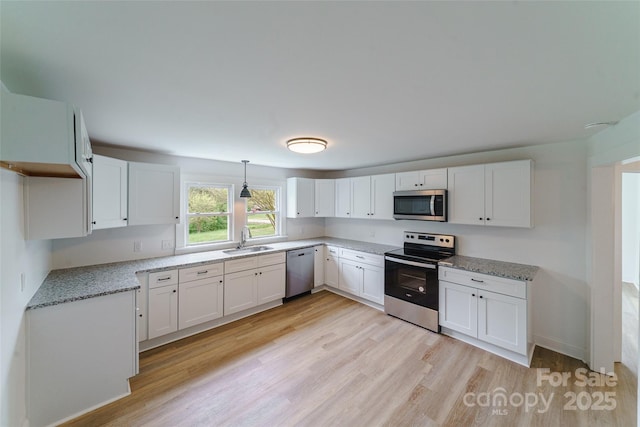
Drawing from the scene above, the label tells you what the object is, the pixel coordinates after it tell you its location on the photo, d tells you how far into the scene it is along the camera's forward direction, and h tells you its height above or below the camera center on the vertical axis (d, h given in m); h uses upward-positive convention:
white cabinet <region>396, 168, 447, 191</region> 3.21 +0.48
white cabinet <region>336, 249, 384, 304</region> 3.63 -0.99
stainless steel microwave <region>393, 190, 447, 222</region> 3.14 +0.12
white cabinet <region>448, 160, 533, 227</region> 2.62 +0.23
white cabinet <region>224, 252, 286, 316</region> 3.24 -1.00
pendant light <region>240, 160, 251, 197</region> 3.68 +0.33
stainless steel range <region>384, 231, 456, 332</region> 3.03 -0.88
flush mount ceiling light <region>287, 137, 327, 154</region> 2.43 +0.72
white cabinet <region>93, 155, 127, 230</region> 2.27 +0.21
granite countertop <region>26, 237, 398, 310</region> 1.84 -0.63
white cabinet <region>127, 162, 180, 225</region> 2.76 +0.23
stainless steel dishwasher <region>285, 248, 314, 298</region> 3.90 -0.99
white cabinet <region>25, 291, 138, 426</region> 1.70 -1.10
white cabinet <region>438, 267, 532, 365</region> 2.41 -1.08
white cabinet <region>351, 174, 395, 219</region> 3.80 +0.29
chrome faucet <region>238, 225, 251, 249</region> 3.93 -0.38
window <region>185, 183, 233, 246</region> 3.58 +0.00
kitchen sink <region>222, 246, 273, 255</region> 3.58 -0.59
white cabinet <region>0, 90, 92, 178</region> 1.19 +0.42
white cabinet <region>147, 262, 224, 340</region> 2.66 -1.03
